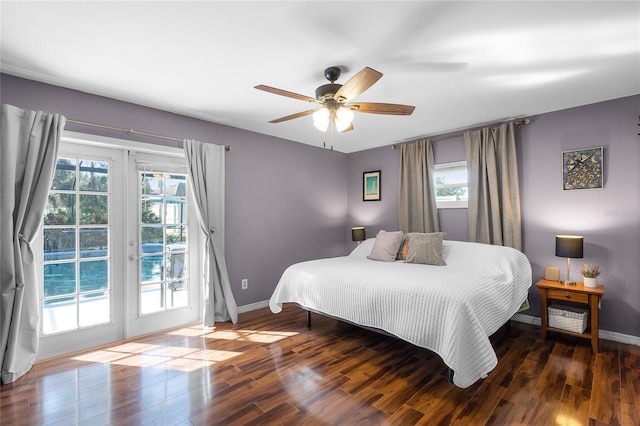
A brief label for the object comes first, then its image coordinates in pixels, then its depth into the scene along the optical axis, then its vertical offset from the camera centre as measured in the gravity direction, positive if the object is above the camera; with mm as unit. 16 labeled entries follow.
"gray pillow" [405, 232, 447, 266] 3387 -417
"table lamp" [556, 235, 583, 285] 2928 -342
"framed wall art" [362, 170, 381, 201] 5043 +463
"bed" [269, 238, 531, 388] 2070 -698
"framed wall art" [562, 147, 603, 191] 3111 +443
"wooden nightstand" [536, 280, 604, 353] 2748 -812
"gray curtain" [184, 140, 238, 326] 3459 -32
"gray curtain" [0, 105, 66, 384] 2309 +1
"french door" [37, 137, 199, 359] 2768 -336
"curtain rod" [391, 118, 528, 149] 3499 +1039
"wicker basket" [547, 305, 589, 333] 2871 -1025
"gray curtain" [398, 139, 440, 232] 4289 +334
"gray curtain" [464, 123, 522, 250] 3551 +307
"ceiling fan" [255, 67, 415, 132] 2303 +846
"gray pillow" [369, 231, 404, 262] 3693 -412
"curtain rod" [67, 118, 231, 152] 2732 +844
